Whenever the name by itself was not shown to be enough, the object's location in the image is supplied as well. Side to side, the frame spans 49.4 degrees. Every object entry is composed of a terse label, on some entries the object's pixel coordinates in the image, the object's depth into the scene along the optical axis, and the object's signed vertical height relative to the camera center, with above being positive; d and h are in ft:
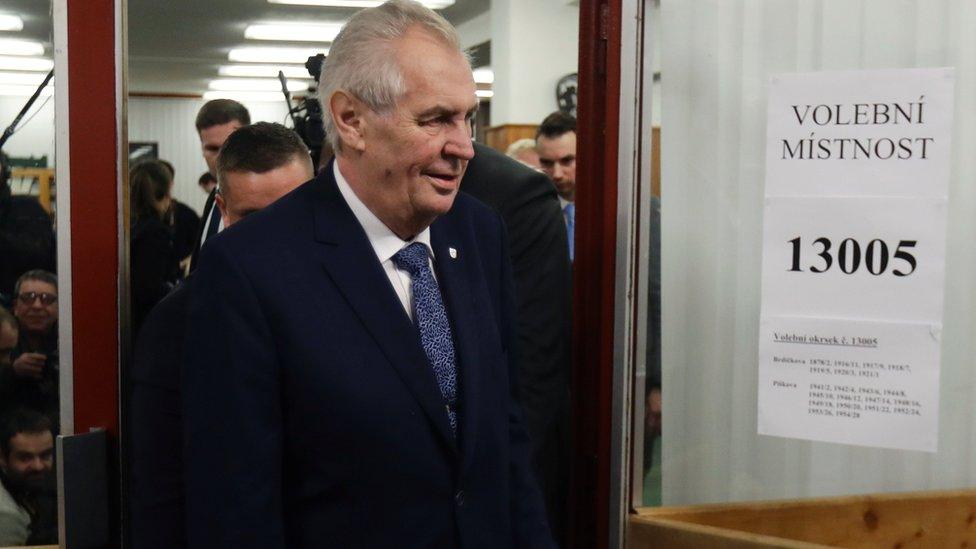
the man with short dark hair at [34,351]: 5.96 -0.66
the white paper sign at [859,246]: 6.42 -0.01
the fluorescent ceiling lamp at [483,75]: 41.04 +6.59
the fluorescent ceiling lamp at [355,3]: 30.40 +6.88
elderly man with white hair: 4.56 -0.48
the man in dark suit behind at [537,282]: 7.36 -0.29
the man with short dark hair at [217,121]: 11.88 +1.30
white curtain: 6.51 +0.06
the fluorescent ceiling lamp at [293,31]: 34.32 +6.87
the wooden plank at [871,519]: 6.82 -1.80
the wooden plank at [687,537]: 6.73 -1.91
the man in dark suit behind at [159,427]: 5.09 -0.94
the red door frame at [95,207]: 5.88 +0.16
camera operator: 5.90 -0.02
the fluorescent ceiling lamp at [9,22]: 5.87 +1.18
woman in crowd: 8.30 -0.22
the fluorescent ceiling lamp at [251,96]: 52.95 +7.14
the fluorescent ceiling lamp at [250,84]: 48.29 +7.20
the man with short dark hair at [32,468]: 6.04 -1.34
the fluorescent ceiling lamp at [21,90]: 5.84 +0.80
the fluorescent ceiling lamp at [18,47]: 5.91 +1.05
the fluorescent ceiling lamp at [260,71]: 43.83 +7.04
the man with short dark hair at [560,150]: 14.33 +1.24
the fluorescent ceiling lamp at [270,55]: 39.34 +6.95
